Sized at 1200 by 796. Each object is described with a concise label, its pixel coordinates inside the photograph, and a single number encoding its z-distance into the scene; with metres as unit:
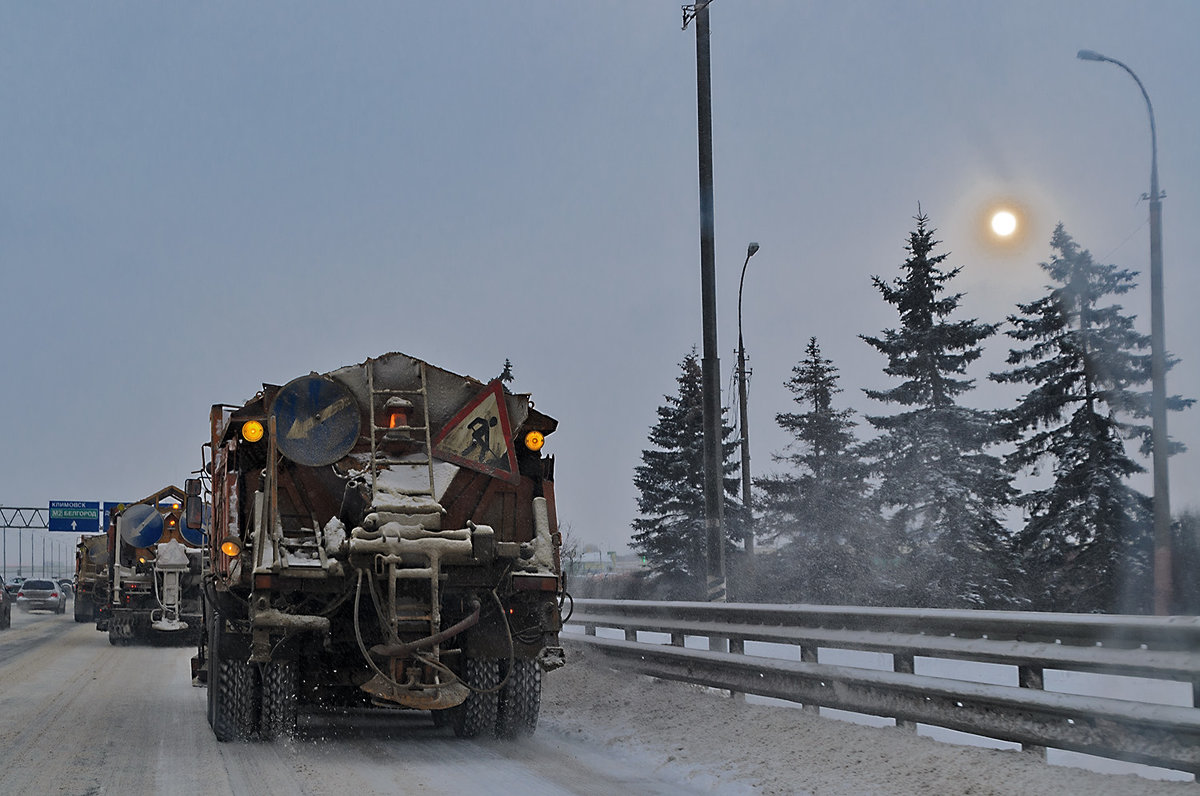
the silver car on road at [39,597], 50.25
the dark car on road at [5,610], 34.23
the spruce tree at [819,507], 33.50
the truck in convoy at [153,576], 23.08
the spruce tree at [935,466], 28.98
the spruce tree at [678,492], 40.03
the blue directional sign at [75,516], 87.19
